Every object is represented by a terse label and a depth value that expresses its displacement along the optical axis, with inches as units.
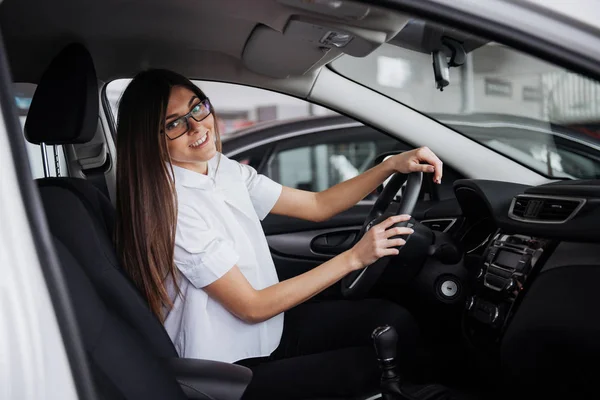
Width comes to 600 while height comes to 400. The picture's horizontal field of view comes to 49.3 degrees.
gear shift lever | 64.9
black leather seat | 45.6
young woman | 60.9
